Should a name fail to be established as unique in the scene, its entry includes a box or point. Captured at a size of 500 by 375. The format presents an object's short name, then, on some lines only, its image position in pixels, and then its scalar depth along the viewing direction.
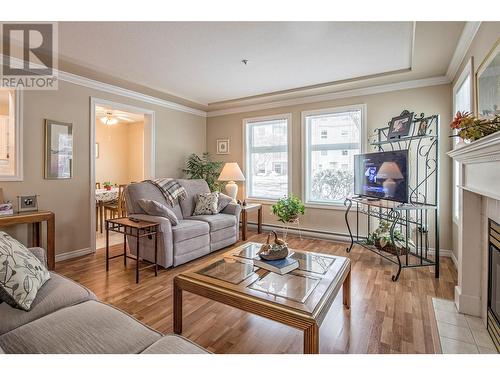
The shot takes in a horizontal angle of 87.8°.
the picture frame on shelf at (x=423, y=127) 2.93
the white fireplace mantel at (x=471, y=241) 1.95
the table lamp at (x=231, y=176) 4.59
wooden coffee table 1.35
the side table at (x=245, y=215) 4.27
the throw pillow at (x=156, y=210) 3.05
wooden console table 2.69
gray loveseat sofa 2.95
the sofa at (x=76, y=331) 1.06
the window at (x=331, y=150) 4.12
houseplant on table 2.20
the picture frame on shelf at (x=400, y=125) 3.08
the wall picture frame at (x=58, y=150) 3.17
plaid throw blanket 3.59
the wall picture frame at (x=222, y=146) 5.29
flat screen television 2.88
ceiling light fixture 5.33
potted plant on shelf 3.14
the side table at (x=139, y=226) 2.76
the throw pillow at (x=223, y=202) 4.02
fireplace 1.70
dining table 4.89
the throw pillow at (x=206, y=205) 3.87
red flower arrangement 1.53
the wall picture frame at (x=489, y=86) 1.70
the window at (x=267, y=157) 4.73
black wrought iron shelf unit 3.14
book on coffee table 1.86
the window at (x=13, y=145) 2.89
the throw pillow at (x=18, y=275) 1.27
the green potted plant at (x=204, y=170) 5.04
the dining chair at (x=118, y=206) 4.80
